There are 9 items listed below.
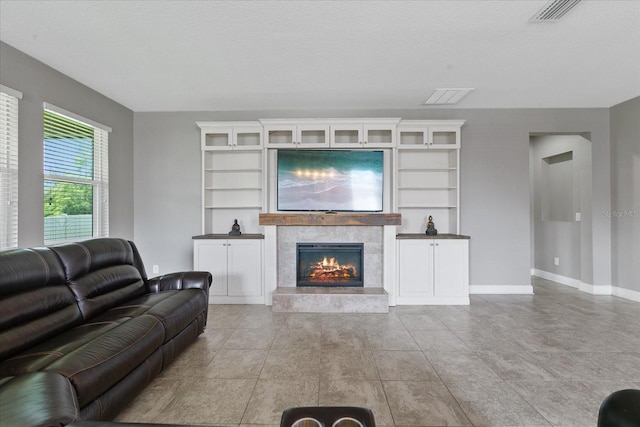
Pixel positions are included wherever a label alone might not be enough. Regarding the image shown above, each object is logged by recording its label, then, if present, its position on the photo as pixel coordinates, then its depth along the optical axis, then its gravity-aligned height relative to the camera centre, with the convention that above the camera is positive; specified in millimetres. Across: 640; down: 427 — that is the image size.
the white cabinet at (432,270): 4176 -714
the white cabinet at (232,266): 4250 -672
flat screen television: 4477 +535
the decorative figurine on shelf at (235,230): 4488 -192
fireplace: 4293 -643
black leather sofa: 1312 -701
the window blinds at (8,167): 2869 +464
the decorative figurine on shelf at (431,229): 4340 -174
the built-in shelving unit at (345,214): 4172 +209
